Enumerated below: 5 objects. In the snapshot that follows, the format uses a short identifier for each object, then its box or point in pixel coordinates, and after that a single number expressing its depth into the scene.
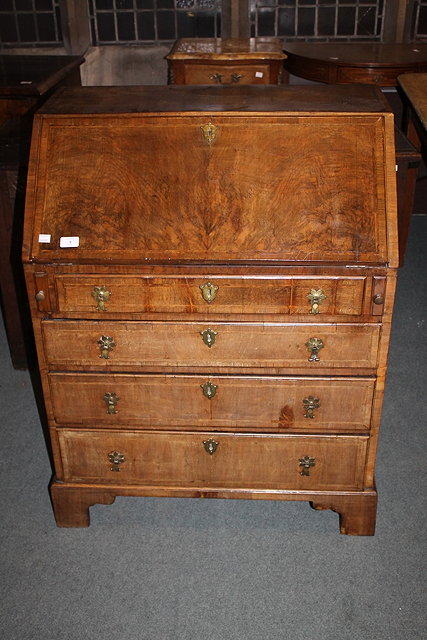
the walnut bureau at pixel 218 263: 2.27
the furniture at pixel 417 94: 3.20
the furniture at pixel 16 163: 3.33
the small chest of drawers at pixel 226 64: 4.82
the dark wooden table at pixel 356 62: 5.05
